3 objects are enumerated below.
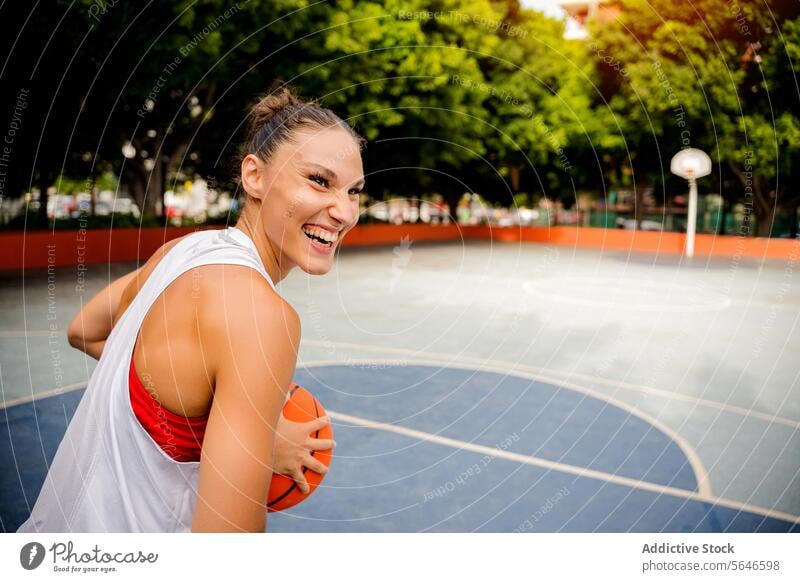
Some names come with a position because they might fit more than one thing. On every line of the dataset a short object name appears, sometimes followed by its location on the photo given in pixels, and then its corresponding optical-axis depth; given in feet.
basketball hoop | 70.95
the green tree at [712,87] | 67.05
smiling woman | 4.48
